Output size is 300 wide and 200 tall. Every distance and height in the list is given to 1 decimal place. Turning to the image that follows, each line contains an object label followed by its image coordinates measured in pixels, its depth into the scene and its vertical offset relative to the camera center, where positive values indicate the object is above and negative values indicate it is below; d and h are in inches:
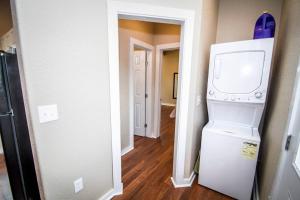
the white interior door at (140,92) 113.5 -11.5
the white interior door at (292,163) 31.6 -21.1
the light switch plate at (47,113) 36.1 -9.8
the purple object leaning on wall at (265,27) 54.1 +22.4
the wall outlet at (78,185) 46.9 -38.5
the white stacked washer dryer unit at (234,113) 52.7 -15.8
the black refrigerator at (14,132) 34.9 -15.6
